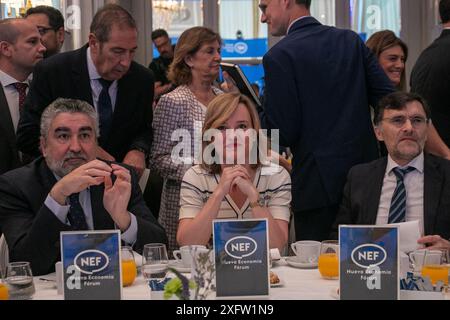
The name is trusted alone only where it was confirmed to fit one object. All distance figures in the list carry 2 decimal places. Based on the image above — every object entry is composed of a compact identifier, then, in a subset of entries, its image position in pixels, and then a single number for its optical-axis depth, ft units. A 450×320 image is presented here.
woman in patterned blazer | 12.41
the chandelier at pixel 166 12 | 27.81
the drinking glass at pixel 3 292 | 6.51
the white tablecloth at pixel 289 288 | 6.65
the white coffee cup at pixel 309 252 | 7.88
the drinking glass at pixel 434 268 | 6.79
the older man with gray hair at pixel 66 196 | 8.11
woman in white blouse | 9.69
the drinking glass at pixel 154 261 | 7.25
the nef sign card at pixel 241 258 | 6.31
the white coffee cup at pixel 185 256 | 7.57
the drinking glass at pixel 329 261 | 7.15
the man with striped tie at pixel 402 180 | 9.39
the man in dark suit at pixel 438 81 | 12.28
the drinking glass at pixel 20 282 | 6.68
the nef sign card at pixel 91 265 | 6.23
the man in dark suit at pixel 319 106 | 10.39
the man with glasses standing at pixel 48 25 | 15.16
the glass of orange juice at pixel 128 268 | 7.07
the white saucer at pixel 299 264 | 7.80
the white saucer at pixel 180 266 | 7.50
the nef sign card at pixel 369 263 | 6.05
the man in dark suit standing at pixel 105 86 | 11.00
